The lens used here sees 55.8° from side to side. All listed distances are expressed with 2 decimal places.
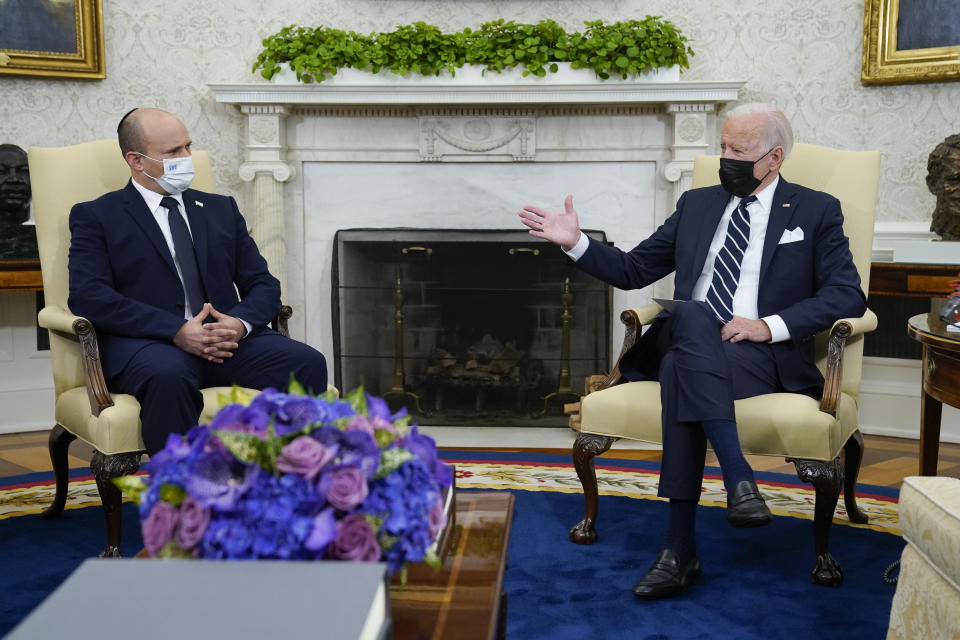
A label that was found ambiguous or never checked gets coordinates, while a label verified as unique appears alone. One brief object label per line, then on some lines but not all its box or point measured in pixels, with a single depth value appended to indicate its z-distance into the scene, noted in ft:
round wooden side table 6.89
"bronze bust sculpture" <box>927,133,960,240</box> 11.37
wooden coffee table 4.02
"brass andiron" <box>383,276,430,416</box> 13.98
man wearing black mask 7.35
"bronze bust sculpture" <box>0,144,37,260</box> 11.68
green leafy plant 12.80
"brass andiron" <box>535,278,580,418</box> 13.44
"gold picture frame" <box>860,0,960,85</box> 12.73
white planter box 13.09
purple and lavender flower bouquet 3.63
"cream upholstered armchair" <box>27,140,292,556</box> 7.68
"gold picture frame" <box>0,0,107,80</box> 13.29
